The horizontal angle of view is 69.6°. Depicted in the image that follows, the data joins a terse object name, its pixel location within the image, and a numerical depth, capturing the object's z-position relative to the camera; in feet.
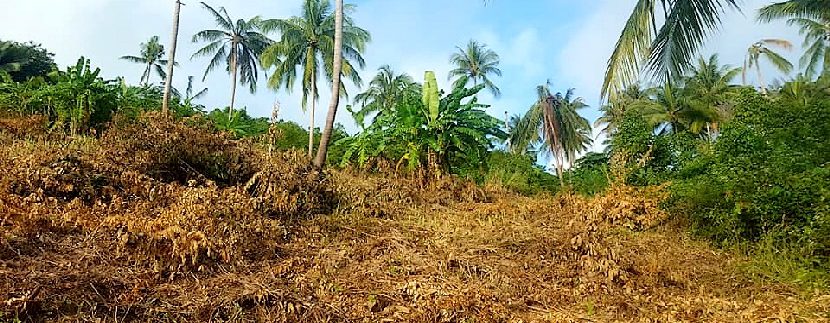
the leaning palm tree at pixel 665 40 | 24.75
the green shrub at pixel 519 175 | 46.79
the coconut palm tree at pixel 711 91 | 79.30
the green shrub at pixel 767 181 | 21.29
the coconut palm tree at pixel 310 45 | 80.69
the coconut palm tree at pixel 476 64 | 114.42
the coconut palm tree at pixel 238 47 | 92.68
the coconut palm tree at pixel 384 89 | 102.63
